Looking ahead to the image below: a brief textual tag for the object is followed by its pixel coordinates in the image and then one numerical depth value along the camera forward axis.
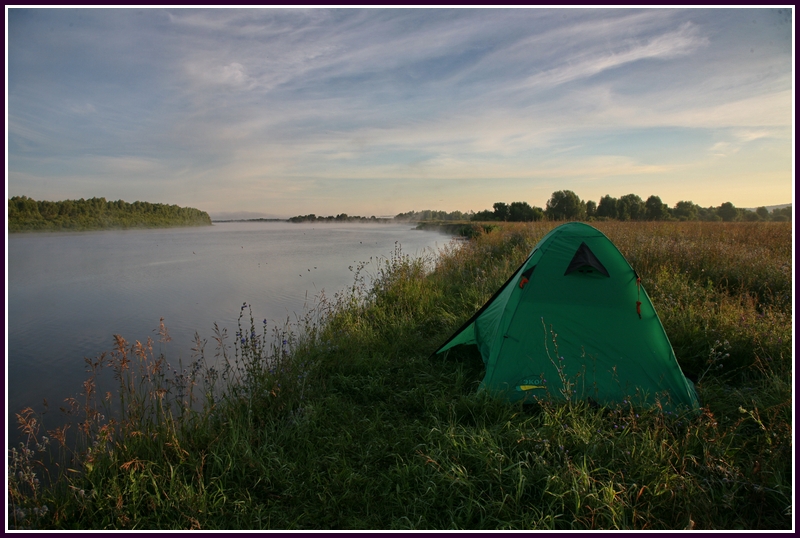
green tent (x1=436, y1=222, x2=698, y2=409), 3.41
